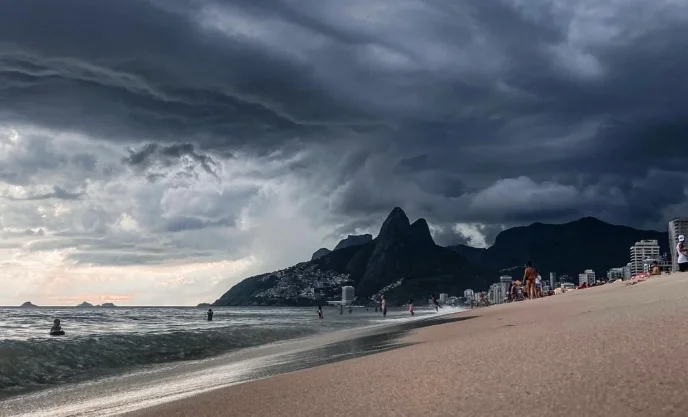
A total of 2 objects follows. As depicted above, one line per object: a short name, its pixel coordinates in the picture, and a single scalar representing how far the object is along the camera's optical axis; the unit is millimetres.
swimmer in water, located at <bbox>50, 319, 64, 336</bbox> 28850
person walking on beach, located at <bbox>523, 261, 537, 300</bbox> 39606
